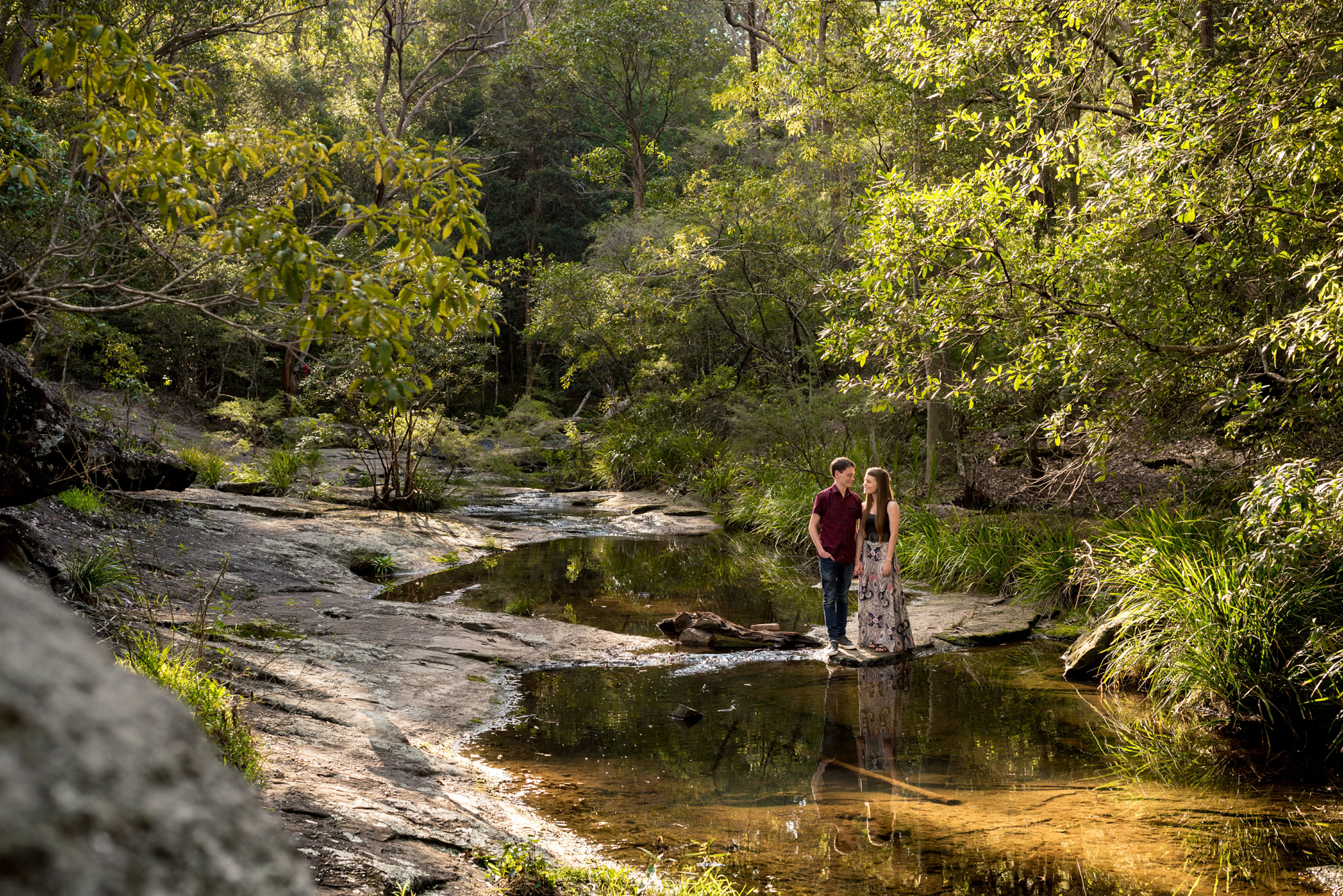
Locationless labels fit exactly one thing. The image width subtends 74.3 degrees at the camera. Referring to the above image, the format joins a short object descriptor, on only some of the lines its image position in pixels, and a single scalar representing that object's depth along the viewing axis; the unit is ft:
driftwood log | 29.96
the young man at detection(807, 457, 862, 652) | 28.35
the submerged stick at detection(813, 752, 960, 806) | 17.07
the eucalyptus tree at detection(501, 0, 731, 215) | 88.84
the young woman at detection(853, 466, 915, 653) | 27.73
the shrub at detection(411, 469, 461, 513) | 53.06
